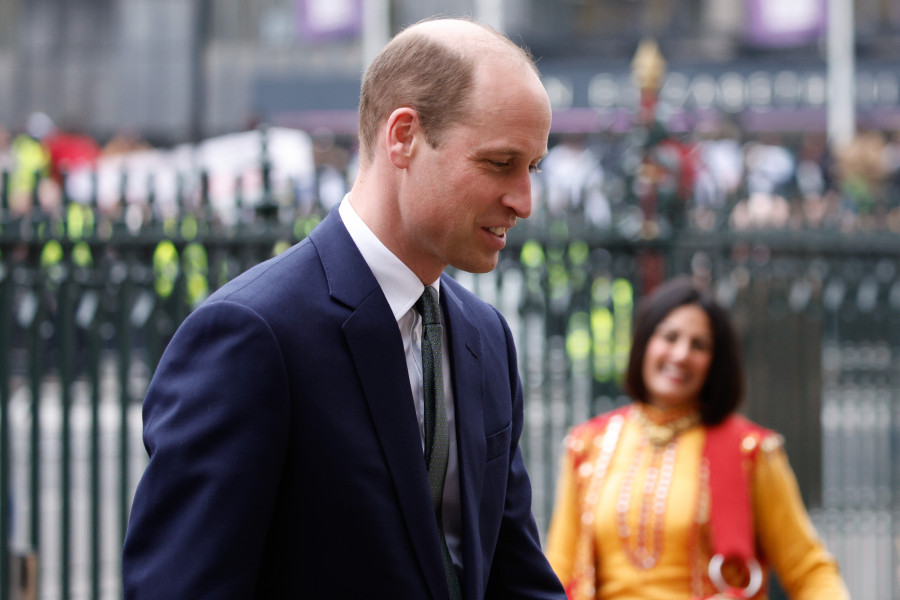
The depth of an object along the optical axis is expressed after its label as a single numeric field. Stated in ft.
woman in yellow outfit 25.35
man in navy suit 11.26
